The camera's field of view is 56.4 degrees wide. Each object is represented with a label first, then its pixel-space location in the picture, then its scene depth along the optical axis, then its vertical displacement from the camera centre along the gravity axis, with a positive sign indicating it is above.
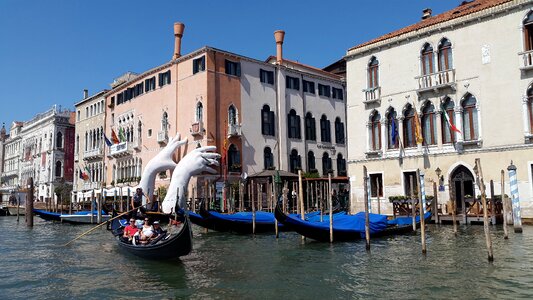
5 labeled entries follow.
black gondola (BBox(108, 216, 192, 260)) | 8.89 -0.98
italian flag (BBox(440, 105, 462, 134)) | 14.77 +1.90
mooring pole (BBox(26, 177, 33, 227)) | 19.73 -0.34
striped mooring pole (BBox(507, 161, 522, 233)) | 12.16 -0.40
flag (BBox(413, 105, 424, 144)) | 15.34 +1.71
